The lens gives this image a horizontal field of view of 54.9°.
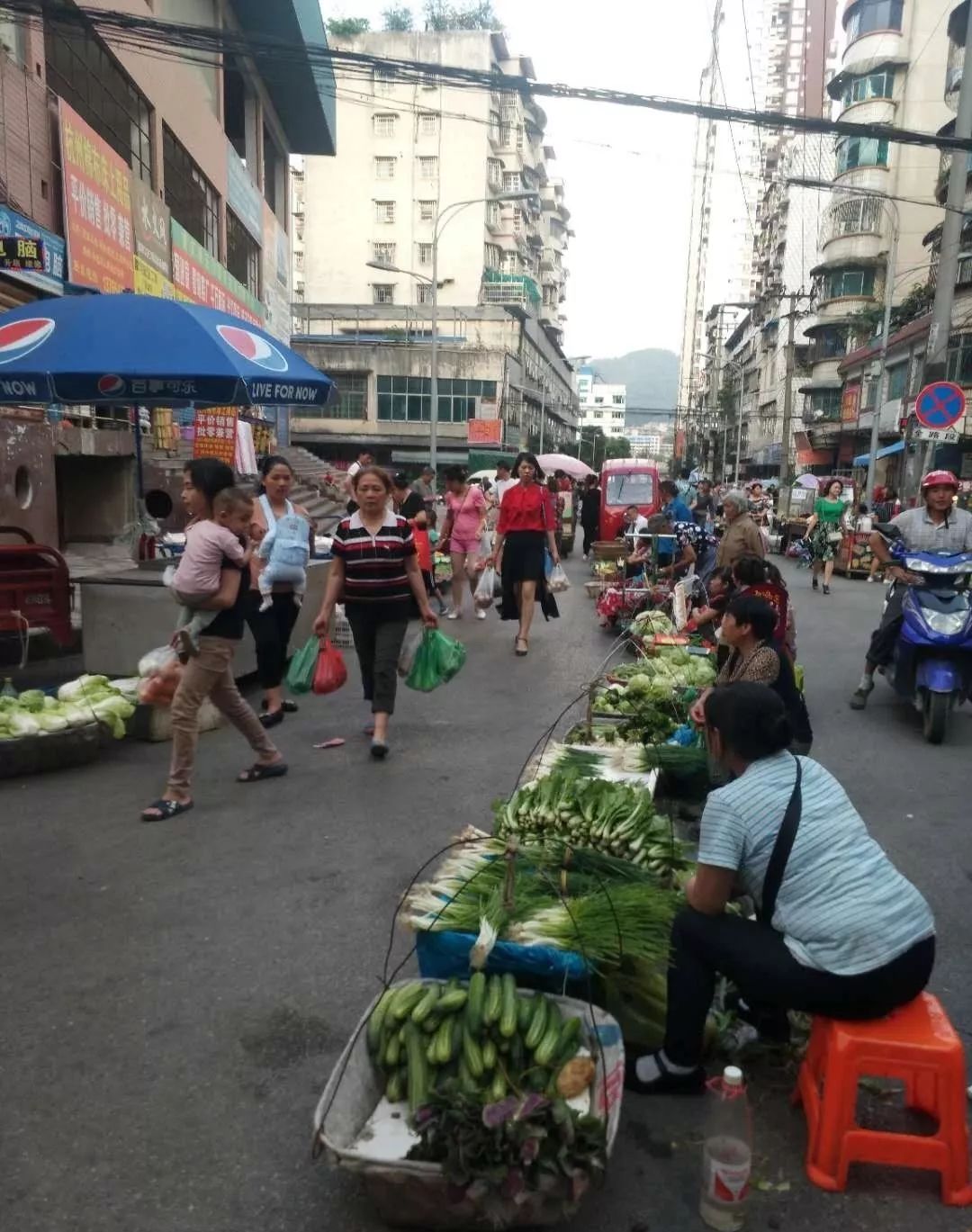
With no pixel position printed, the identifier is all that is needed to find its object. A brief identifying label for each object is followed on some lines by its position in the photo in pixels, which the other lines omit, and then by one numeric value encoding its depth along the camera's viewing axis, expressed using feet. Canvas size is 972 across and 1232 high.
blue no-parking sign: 38.63
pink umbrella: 77.05
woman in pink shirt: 36.55
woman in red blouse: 30.58
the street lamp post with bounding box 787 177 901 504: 92.80
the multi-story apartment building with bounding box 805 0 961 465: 146.92
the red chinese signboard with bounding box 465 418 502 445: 172.04
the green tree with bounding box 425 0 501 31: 193.06
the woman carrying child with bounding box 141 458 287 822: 16.15
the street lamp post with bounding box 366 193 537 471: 90.87
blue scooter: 21.75
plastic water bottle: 7.50
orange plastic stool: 7.84
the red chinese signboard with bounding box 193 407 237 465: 42.88
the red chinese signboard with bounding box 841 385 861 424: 147.23
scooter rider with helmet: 22.72
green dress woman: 53.06
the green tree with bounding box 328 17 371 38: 181.37
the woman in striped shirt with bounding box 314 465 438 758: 19.43
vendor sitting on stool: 8.16
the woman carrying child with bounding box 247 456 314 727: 21.56
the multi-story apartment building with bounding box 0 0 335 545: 36.63
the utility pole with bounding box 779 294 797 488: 140.36
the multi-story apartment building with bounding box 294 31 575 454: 188.65
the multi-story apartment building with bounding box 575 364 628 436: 620.49
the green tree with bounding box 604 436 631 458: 346.13
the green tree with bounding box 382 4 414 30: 188.65
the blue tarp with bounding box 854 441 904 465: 110.42
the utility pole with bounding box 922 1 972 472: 45.68
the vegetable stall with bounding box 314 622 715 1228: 7.15
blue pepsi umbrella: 22.25
